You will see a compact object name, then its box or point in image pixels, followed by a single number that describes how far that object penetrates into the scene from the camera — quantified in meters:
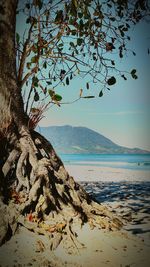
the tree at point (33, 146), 3.32
